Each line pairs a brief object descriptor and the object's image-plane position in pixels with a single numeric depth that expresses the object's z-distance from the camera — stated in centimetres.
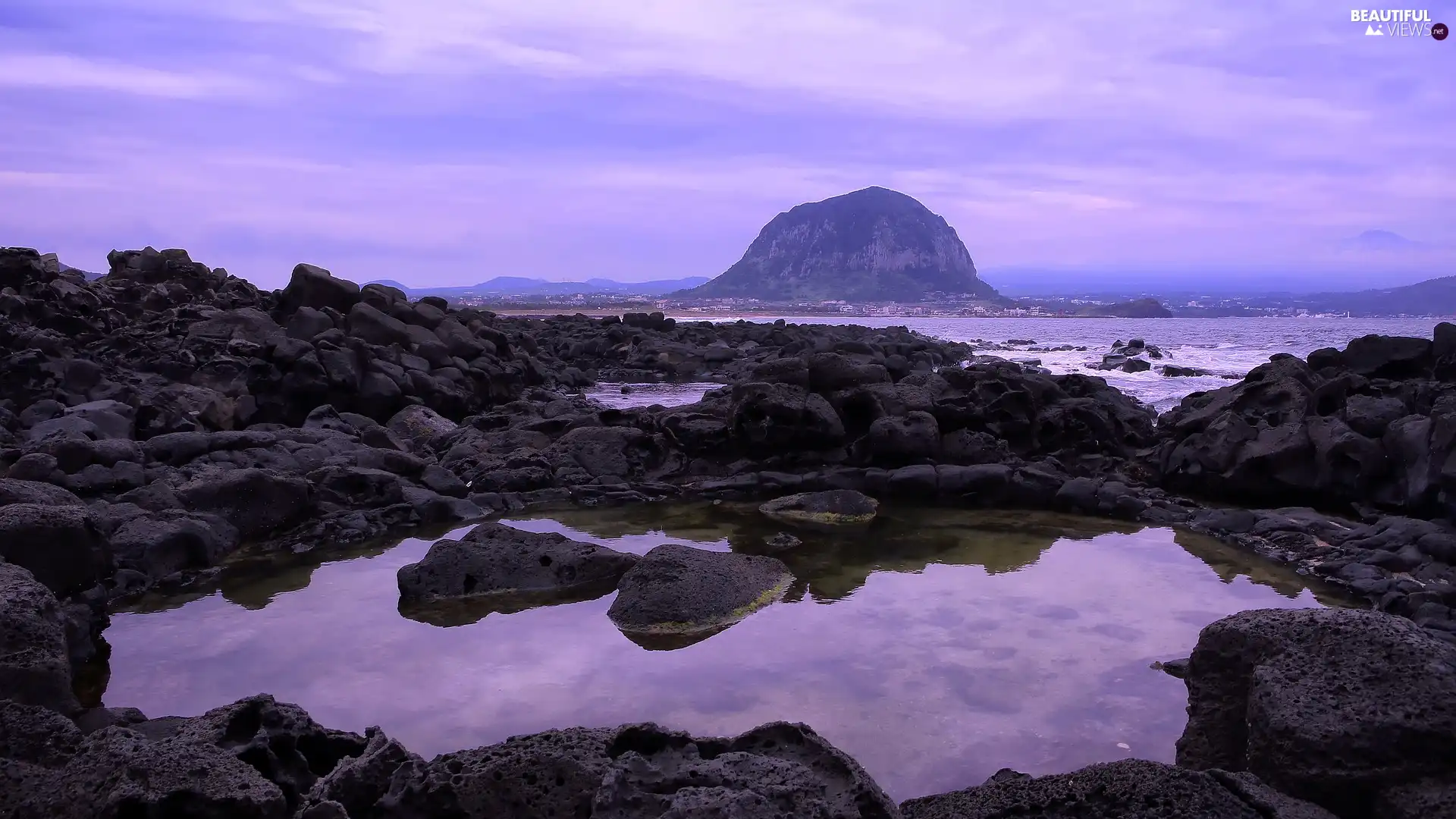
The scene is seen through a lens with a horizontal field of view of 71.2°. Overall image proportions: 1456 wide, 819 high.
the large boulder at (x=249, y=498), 1081
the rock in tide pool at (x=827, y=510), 1212
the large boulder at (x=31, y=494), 881
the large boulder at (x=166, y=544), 934
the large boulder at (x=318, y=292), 2423
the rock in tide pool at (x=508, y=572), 895
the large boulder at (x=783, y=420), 1437
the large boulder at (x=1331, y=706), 436
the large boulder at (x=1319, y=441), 1154
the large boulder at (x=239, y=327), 2125
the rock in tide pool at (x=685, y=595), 808
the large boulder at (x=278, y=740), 456
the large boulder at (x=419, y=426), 1728
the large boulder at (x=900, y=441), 1406
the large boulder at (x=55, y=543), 766
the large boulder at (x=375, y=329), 2261
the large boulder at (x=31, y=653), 557
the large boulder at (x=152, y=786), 392
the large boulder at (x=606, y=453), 1425
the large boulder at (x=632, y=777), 385
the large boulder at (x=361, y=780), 425
